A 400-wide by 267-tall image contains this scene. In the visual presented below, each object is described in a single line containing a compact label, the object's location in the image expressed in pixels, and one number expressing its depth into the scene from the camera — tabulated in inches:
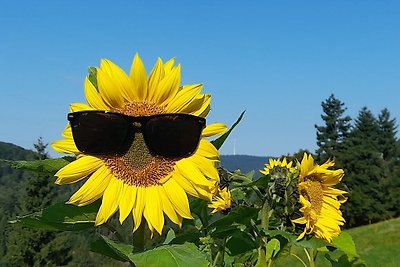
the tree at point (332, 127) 1740.9
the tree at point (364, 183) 1346.0
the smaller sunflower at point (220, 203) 54.5
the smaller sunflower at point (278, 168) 47.8
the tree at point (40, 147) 1175.8
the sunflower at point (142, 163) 35.4
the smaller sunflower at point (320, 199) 48.8
